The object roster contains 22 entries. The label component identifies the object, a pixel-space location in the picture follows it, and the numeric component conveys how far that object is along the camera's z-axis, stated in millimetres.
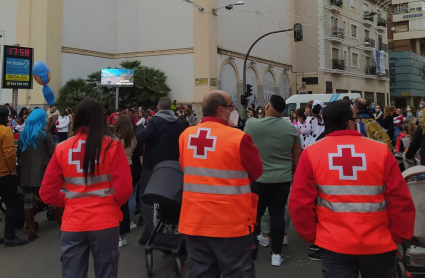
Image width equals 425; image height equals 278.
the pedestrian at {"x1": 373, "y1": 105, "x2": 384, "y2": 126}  13570
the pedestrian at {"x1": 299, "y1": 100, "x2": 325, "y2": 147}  6832
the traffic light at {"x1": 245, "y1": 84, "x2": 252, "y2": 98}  22748
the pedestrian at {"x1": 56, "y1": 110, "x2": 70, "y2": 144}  14320
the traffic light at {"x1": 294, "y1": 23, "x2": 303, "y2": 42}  21250
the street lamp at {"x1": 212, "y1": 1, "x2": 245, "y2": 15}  24353
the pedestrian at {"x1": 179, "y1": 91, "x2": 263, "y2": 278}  2695
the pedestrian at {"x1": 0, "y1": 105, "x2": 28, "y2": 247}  5258
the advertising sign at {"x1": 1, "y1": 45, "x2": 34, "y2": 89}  10398
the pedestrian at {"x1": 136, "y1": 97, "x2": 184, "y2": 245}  5094
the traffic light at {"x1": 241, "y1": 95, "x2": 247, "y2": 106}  22500
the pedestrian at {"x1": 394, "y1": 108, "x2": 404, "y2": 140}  15188
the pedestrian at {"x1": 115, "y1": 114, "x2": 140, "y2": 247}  5590
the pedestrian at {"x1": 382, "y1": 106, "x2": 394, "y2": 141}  14277
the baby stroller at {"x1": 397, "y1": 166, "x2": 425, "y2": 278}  3479
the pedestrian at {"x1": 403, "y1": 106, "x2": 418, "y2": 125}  15217
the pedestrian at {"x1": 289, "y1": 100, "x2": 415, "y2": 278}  2422
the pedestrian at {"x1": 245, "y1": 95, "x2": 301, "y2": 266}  4586
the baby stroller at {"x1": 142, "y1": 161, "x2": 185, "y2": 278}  3648
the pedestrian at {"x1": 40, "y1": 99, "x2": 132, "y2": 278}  2953
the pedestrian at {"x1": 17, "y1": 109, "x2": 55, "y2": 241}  5633
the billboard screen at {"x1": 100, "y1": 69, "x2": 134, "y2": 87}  22750
